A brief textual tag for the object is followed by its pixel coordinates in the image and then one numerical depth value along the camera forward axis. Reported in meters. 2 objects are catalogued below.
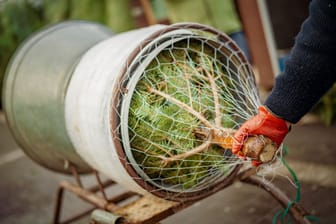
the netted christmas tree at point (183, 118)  1.80
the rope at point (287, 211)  2.08
